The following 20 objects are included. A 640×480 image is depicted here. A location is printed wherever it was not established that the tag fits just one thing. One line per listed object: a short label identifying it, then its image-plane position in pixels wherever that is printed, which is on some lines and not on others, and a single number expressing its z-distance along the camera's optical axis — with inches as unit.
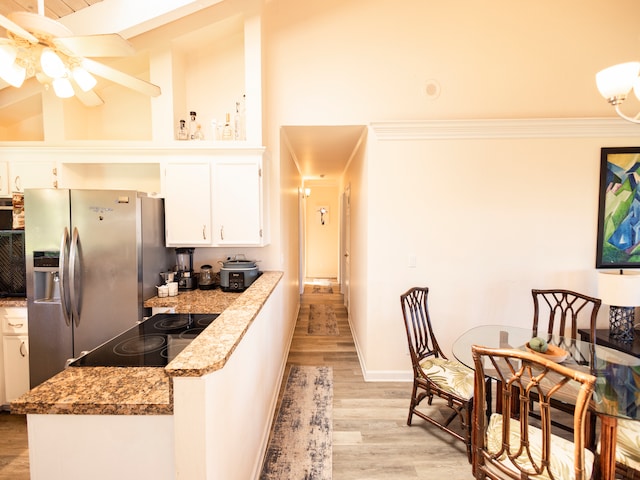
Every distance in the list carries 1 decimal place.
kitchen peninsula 38.5
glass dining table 53.4
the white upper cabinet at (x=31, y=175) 99.3
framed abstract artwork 107.6
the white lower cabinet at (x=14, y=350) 90.3
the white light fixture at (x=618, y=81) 59.5
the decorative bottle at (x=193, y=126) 104.7
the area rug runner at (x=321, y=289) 261.0
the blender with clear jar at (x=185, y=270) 104.6
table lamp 91.3
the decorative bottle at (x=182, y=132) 104.0
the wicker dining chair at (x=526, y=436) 44.3
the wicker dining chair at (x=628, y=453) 56.1
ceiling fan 51.2
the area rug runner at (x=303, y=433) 72.6
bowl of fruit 65.4
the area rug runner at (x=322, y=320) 165.9
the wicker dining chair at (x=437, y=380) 77.7
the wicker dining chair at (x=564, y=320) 66.6
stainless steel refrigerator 83.8
